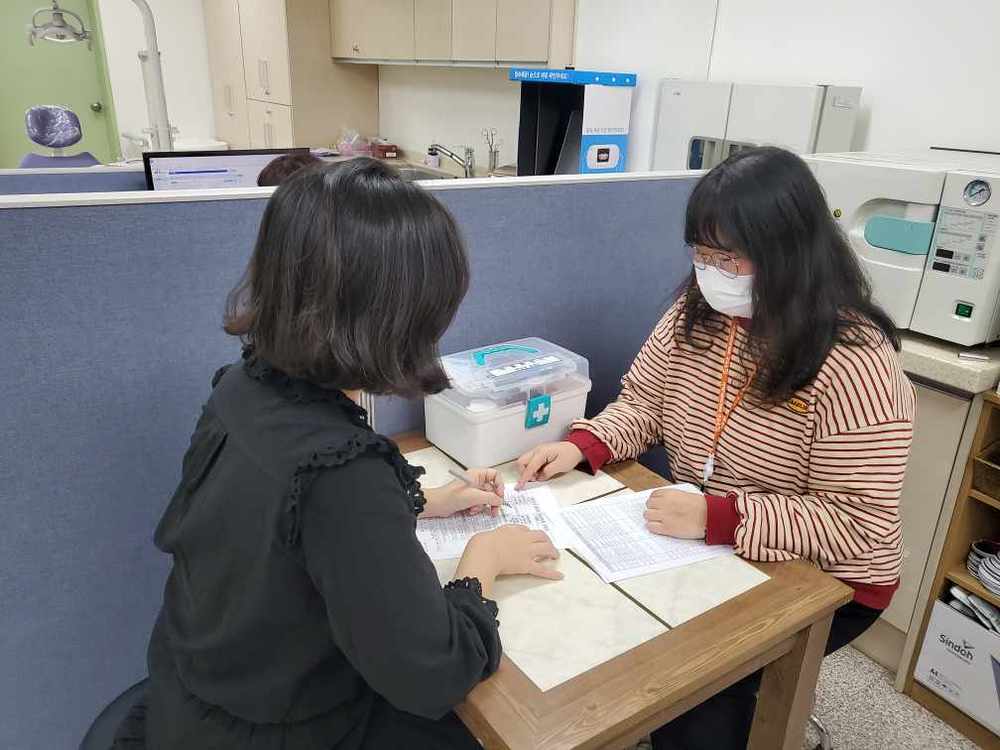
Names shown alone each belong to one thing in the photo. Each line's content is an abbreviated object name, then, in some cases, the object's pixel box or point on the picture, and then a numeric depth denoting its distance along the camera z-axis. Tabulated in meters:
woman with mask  1.05
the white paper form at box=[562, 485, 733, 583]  1.02
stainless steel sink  3.88
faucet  3.86
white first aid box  1.26
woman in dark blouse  0.71
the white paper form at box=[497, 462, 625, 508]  1.21
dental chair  2.97
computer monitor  2.08
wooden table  0.76
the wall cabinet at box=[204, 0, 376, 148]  4.31
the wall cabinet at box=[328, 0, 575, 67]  3.05
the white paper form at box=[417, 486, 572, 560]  1.05
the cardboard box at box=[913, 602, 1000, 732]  1.55
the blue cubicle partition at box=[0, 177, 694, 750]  1.01
